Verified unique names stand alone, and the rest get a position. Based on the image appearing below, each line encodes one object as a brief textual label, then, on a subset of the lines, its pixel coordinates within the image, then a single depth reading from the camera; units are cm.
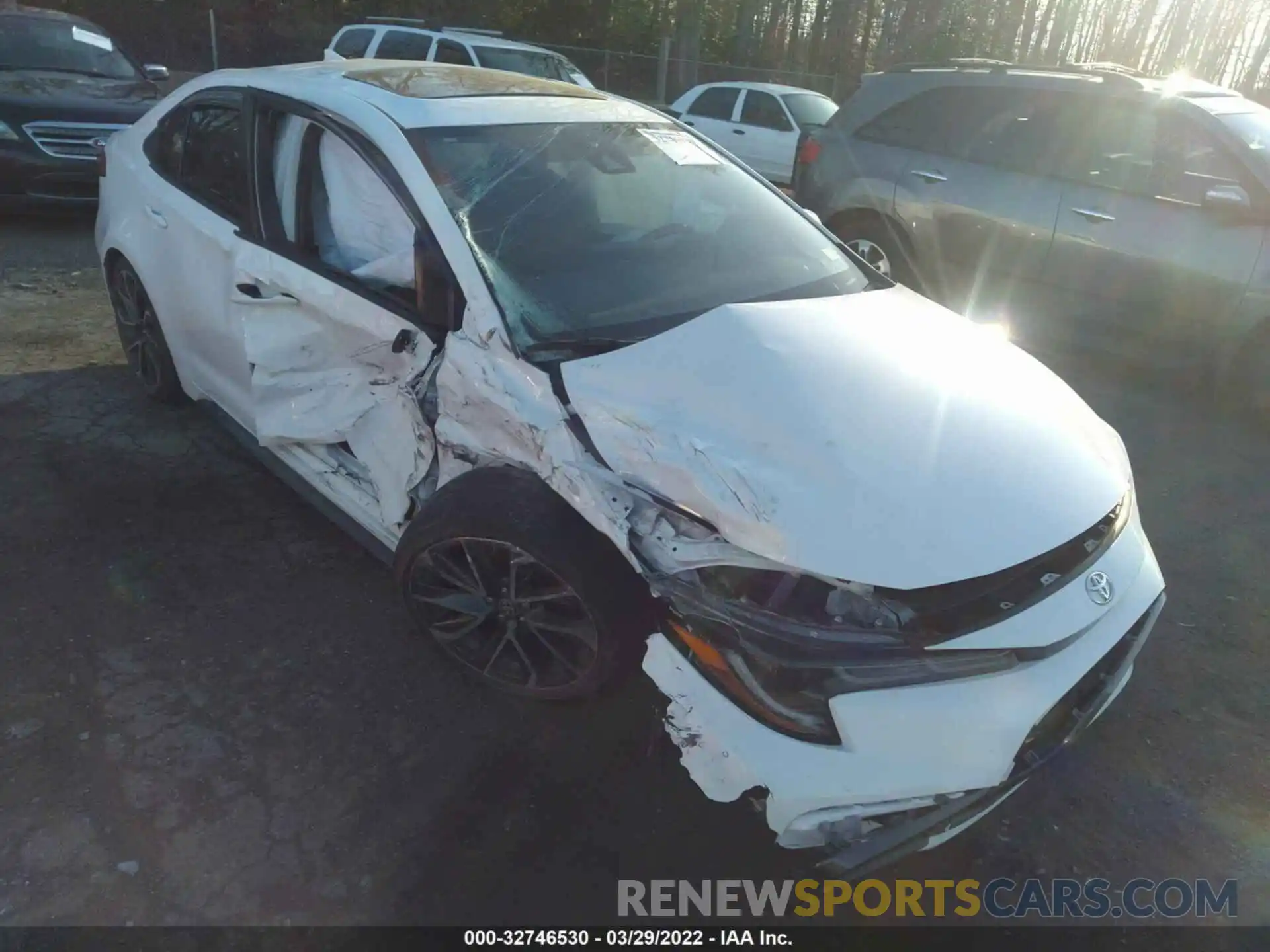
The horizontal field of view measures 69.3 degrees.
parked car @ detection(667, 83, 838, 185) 1173
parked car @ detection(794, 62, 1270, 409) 503
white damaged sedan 210
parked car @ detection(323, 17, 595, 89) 1148
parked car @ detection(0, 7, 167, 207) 714
